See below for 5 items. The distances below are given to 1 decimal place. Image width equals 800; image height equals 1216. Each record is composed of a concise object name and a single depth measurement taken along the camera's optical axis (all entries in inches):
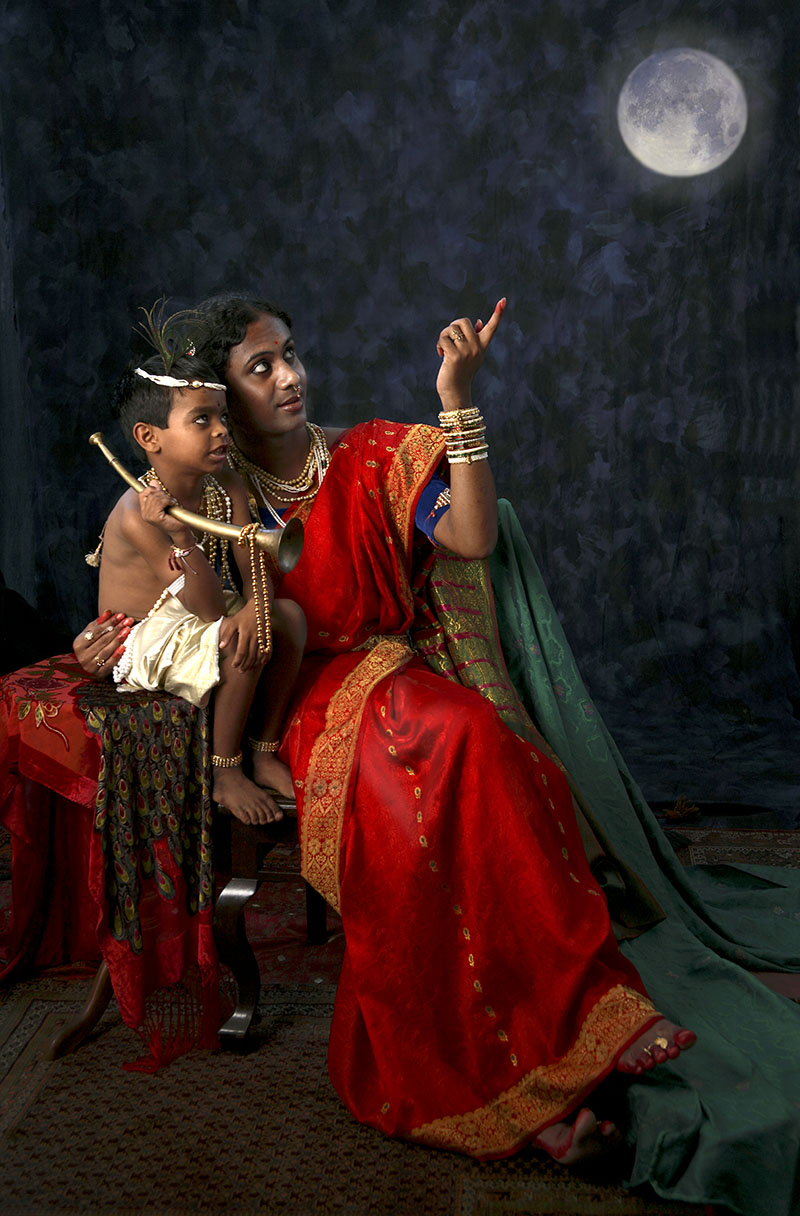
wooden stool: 82.1
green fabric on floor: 65.7
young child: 81.3
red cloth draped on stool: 80.2
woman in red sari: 69.1
